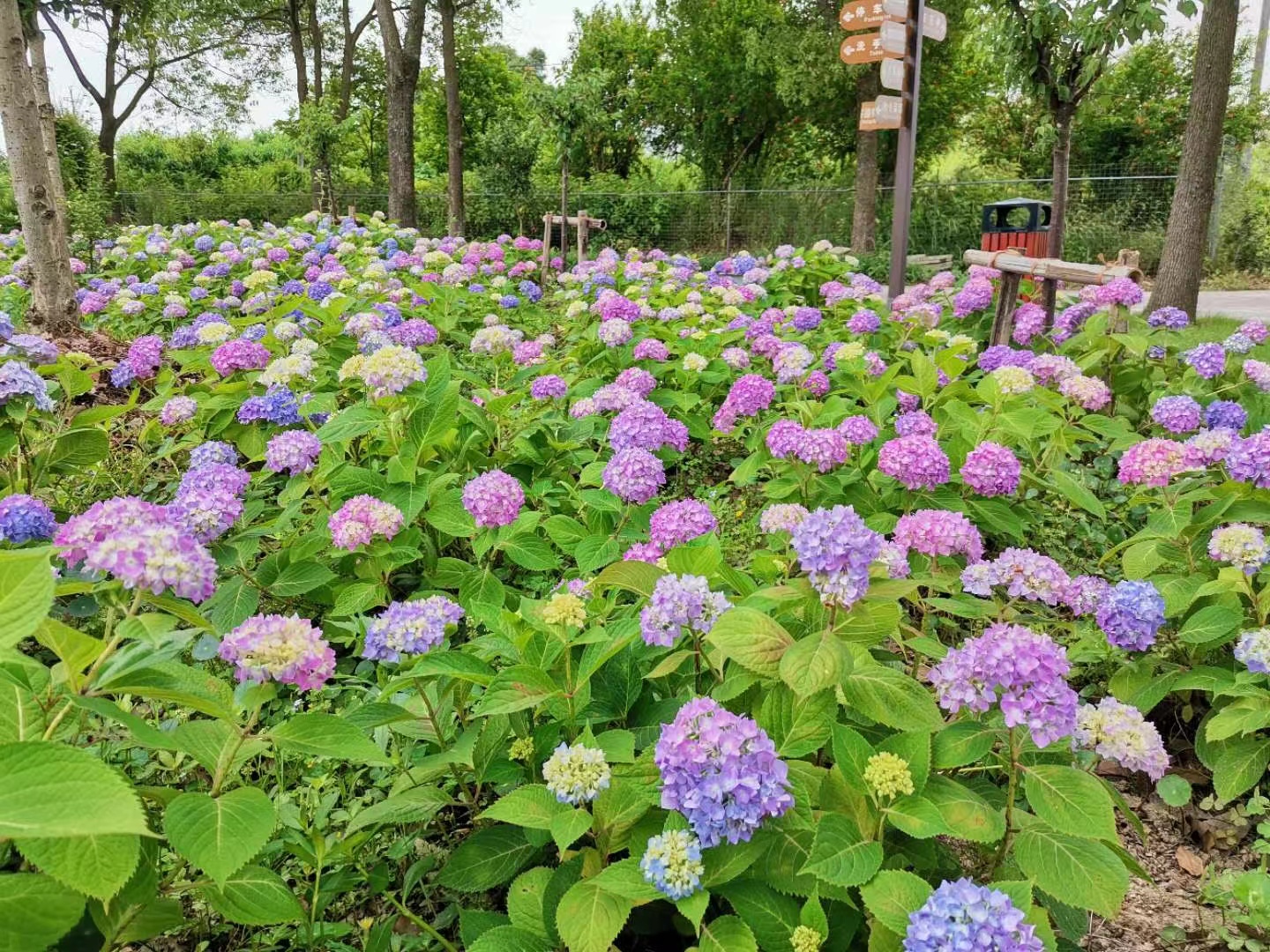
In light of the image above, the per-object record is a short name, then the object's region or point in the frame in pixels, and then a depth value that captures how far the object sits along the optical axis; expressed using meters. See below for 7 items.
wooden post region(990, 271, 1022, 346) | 4.70
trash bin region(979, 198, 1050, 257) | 7.07
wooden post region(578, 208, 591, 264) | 8.93
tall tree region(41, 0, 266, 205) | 17.55
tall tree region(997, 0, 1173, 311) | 6.30
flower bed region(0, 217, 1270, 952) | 1.10
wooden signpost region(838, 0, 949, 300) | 5.70
